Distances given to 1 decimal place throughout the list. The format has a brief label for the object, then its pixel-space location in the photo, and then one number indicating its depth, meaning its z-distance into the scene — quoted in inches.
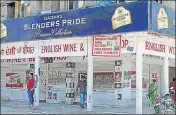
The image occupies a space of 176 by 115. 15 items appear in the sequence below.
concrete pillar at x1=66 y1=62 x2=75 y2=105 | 875.4
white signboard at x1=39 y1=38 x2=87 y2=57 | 701.8
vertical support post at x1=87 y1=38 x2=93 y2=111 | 686.5
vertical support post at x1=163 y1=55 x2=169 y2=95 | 718.5
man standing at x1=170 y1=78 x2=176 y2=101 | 672.7
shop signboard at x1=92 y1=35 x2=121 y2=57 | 649.6
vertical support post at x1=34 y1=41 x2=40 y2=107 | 762.2
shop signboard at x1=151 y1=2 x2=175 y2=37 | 607.5
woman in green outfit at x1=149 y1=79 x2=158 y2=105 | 701.3
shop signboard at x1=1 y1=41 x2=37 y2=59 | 787.4
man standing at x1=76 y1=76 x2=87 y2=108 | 756.0
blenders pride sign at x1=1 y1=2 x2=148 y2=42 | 602.1
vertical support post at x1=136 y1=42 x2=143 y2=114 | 621.6
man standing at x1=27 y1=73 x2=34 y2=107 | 736.7
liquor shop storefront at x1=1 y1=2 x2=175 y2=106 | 625.0
